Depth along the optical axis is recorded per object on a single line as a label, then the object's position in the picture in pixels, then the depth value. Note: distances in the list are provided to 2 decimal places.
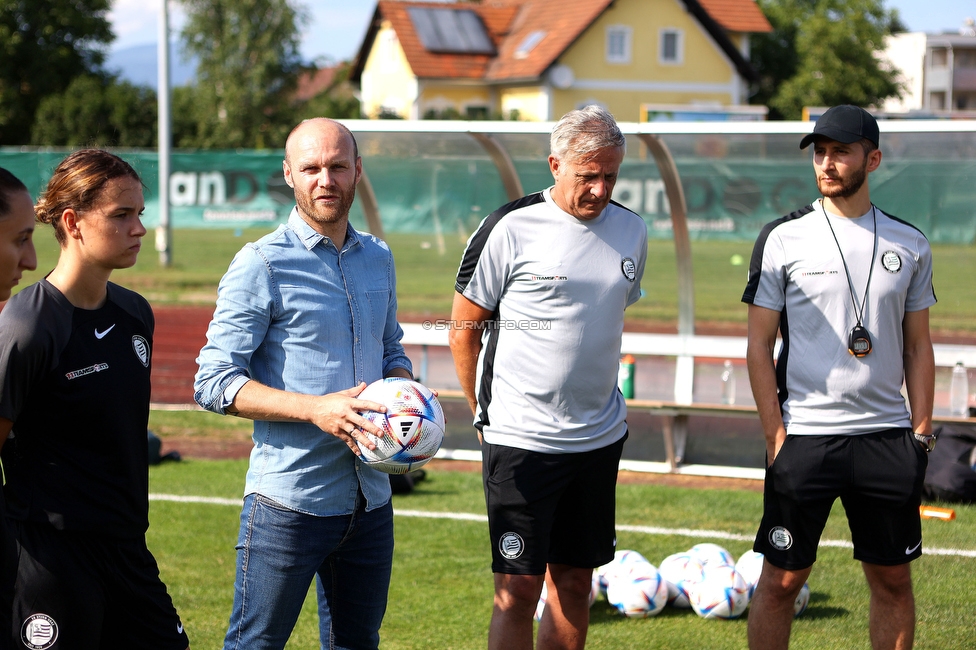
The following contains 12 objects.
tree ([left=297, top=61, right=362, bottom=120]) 43.38
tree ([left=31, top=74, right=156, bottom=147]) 38.81
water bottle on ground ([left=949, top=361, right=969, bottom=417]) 7.34
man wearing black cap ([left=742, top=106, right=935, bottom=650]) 3.70
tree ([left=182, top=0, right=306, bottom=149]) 45.31
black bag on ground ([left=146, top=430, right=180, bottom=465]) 7.62
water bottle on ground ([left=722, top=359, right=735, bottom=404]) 7.81
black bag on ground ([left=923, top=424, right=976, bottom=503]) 6.51
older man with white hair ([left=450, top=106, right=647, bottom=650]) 3.53
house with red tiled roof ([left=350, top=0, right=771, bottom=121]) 42.28
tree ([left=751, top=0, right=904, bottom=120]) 47.41
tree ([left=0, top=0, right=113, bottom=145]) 41.12
